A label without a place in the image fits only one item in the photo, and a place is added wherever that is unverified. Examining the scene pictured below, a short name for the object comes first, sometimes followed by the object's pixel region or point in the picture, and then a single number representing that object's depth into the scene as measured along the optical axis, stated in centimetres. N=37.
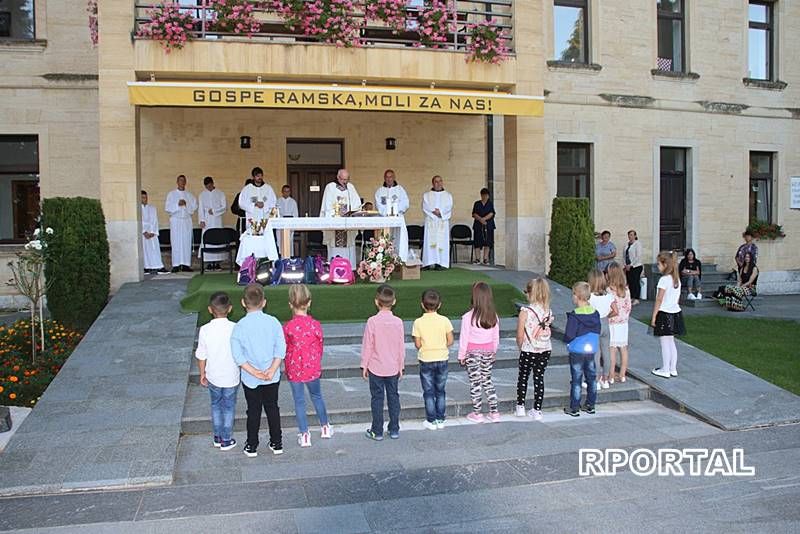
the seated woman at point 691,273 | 1798
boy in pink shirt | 723
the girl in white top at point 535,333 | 796
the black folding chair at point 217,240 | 1436
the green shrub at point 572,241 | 1368
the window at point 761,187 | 2138
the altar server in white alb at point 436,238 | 1517
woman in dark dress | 1628
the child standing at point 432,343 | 752
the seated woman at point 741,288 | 1689
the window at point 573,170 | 1891
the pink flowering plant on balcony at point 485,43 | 1430
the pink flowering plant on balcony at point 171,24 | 1313
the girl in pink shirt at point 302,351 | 704
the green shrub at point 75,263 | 1161
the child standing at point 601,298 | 888
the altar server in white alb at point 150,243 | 1534
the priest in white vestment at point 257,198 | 1467
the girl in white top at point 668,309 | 930
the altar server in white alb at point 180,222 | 1578
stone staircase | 802
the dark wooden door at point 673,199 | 2009
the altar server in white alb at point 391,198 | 1448
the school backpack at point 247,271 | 1221
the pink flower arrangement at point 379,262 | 1255
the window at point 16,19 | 1606
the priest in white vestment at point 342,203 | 1410
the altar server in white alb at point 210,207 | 1594
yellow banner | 1253
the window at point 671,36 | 1989
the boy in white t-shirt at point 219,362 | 693
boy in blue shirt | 677
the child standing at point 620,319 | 913
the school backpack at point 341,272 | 1237
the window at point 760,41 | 2116
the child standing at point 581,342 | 816
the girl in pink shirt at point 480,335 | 776
